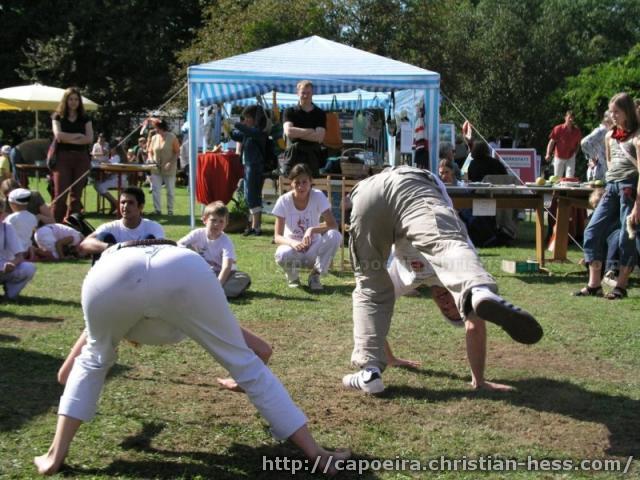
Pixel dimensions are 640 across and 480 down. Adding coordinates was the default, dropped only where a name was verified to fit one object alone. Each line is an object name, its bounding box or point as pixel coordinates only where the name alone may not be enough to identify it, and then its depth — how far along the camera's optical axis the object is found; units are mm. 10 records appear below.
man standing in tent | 10672
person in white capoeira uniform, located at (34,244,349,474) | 3568
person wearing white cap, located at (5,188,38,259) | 9125
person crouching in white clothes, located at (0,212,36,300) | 7875
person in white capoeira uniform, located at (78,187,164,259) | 5480
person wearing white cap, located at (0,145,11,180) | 13688
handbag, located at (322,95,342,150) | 16625
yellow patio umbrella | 20109
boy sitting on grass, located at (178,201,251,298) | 8031
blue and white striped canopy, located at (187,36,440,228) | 12211
